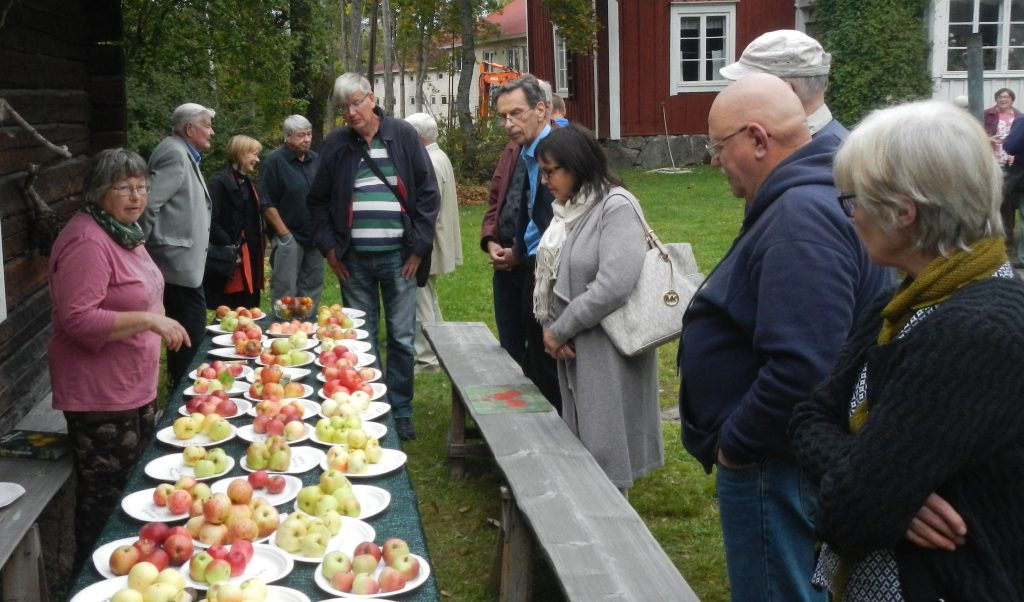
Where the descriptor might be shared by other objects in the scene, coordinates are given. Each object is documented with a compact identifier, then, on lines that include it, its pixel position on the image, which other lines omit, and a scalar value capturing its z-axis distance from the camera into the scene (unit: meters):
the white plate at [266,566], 2.48
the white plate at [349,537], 2.62
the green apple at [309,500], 2.87
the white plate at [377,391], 4.12
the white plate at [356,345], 4.97
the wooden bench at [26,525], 3.65
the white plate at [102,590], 2.35
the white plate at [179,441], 3.51
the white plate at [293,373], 4.45
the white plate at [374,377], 4.37
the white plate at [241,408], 3.85
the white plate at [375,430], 3.64
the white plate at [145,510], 2.86
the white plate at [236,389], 4.11
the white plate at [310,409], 3.86
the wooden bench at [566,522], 3.01
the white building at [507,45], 50.66
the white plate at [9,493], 3.80
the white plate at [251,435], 3.54
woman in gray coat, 4.16
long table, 2.50
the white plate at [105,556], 2.51
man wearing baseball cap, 3.07
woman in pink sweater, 3.86
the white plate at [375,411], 3.85
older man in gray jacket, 6.01
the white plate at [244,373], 4.35
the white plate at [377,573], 2.42
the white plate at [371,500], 2.94
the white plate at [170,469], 3.20
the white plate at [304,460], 3.26
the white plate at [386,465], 3.23
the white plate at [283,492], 3.01
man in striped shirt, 5.94
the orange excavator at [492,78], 34.63
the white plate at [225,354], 4.88
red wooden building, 22.98
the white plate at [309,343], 4.95
